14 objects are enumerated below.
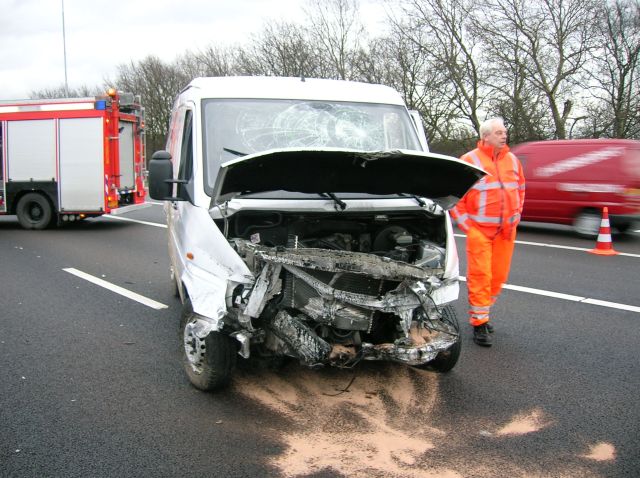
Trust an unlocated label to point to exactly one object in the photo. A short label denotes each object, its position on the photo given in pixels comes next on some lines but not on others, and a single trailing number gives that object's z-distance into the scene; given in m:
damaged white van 3.79
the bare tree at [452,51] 29.69
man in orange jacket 5.25
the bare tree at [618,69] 25.33
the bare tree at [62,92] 56.83
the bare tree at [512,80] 27.56
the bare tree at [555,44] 27.27
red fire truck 13.27
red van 10.98
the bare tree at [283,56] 35.41
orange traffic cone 10.21
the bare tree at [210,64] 41.00
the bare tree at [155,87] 44.50
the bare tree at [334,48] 34.28
